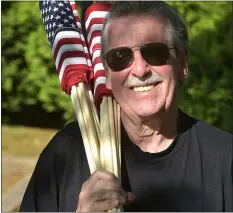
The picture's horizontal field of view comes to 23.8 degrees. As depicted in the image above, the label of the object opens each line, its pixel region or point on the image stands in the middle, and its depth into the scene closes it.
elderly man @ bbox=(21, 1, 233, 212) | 2.04
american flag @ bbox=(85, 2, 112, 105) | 2.28
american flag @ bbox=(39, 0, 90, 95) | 2.33
